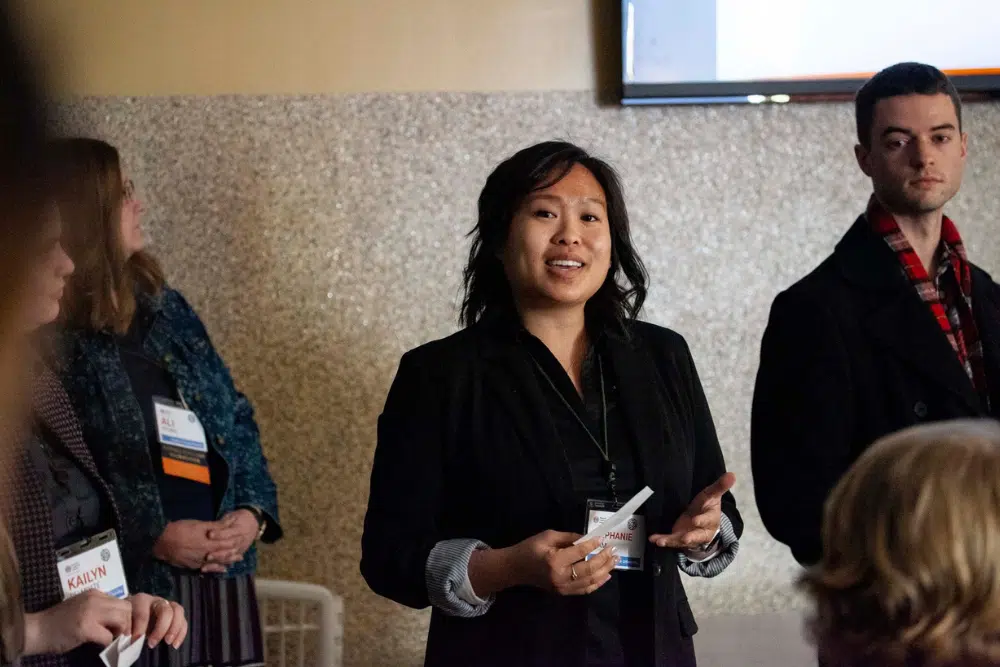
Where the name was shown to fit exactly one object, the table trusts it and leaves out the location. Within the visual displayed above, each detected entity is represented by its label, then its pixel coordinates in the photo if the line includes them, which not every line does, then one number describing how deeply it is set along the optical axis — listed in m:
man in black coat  3.23
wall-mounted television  3.90
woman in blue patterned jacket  3.42
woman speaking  3.12
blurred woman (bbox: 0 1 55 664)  0.86
